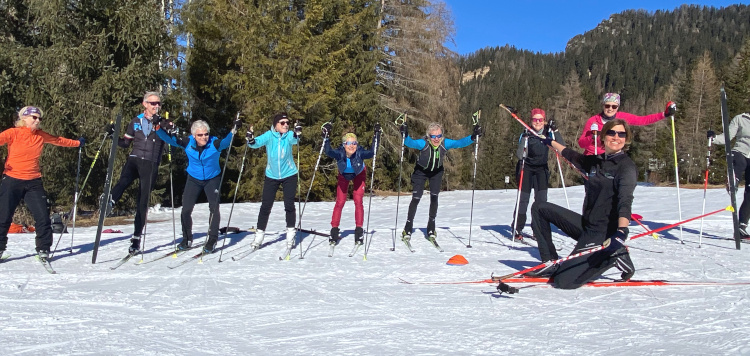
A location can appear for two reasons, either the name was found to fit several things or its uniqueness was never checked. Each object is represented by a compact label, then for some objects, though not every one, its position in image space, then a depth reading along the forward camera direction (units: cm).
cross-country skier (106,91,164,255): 661
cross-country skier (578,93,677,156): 673
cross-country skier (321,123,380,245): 720
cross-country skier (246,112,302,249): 694
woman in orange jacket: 594
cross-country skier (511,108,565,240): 738
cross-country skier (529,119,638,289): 471
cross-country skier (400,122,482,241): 735
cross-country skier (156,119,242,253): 677
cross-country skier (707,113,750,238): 767
